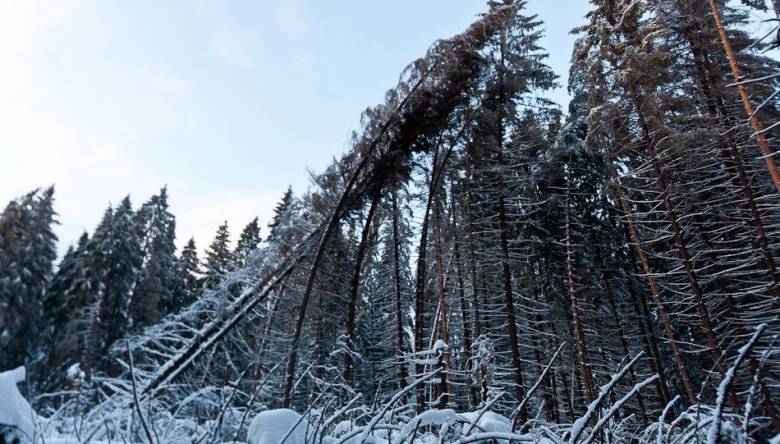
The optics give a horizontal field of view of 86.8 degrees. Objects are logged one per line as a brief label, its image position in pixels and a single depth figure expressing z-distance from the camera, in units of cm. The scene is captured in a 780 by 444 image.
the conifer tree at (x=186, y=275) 3150
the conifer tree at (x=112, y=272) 2692
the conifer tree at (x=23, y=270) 2608
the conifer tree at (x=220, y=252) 3179
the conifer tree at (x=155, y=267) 2895
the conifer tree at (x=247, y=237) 3112
